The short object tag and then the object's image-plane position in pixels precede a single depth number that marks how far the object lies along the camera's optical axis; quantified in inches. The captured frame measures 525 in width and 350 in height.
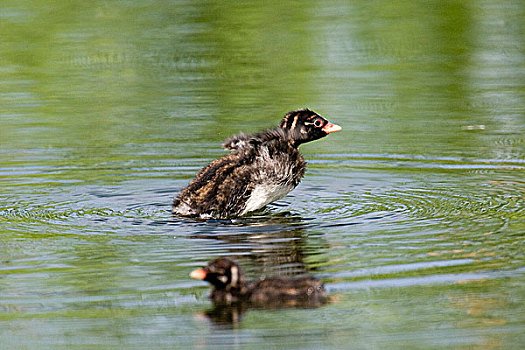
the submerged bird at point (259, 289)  548.7
